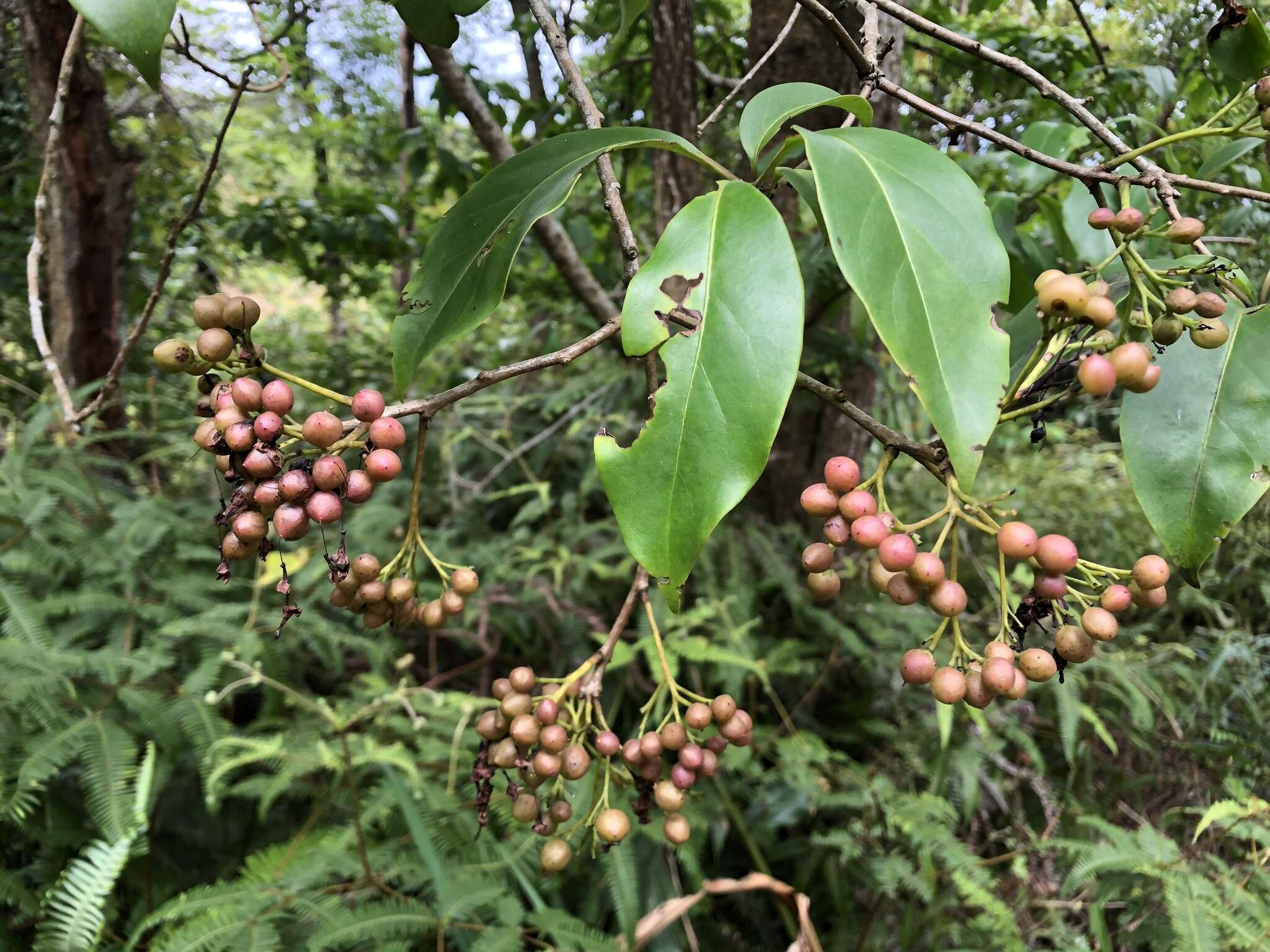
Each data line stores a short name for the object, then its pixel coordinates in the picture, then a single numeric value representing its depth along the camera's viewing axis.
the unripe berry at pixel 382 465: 0.25
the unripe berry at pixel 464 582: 0.33
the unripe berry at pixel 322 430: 0.25
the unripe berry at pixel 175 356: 0.26
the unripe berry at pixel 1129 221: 0.25
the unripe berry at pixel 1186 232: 0.26
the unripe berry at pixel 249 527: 0.26
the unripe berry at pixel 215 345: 0.26
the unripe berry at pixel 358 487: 0.26
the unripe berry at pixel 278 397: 0.25
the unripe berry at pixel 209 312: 0.26
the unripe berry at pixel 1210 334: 0.25
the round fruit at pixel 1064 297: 0.22
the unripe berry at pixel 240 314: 0.26
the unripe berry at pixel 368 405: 0.25
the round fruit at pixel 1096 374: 0.22
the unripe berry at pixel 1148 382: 0.23
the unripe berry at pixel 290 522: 0.25
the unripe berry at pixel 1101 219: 0.26
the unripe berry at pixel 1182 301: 0.25
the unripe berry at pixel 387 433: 0.26
